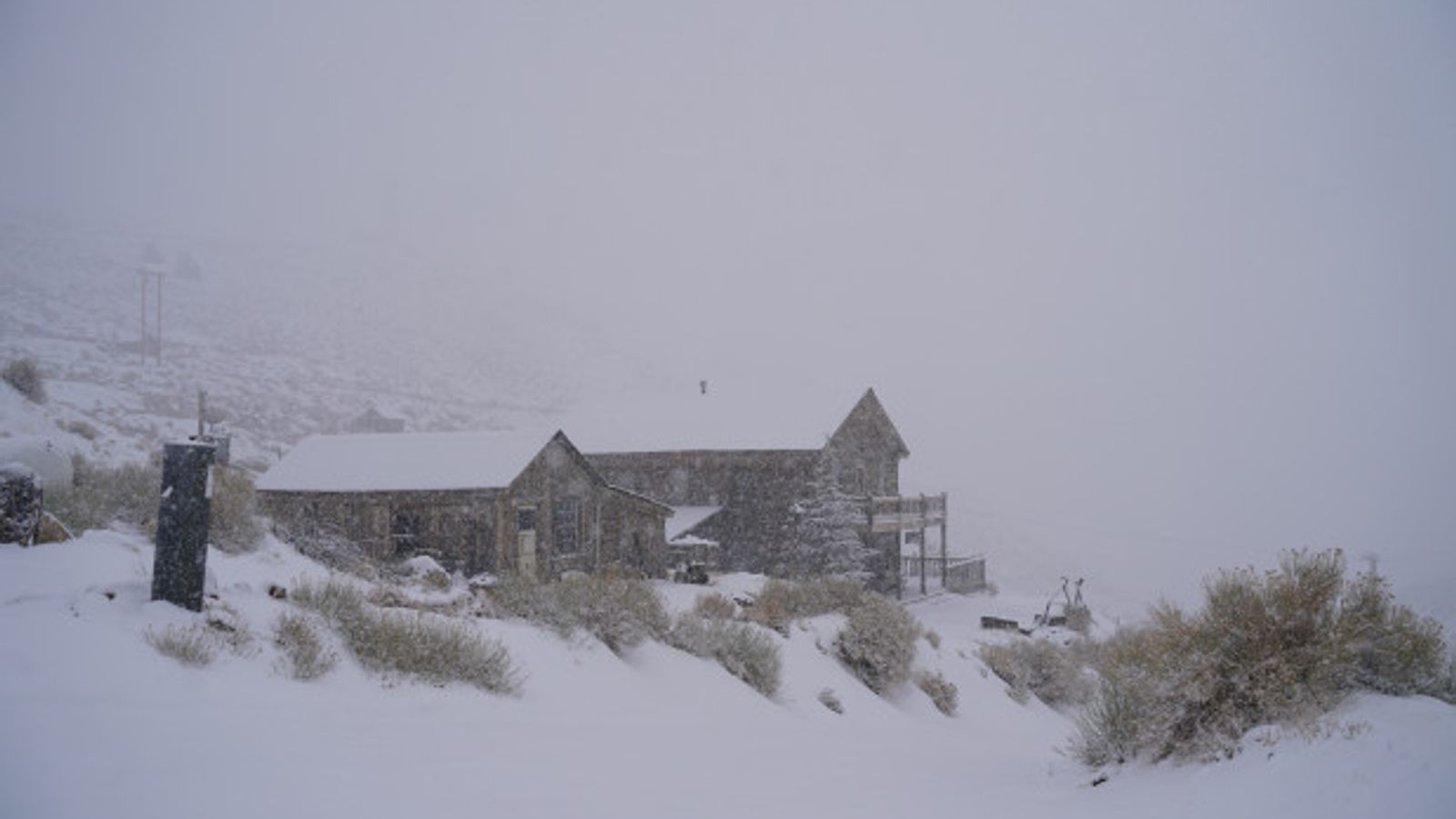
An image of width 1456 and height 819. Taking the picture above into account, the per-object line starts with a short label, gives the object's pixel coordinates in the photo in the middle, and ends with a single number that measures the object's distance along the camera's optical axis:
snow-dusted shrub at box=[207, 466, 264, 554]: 15.70
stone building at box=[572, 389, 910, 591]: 32.41
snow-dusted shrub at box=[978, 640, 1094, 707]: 19.50
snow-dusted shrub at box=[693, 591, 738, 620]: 14.66
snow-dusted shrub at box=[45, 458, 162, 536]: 13.88
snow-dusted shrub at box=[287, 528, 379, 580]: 18.73
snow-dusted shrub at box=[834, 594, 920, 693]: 15.57
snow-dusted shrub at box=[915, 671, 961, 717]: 15.68
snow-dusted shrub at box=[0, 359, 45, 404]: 28.77
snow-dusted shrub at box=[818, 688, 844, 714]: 12.98
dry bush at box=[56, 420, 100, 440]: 27.50
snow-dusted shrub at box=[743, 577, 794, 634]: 15.80
